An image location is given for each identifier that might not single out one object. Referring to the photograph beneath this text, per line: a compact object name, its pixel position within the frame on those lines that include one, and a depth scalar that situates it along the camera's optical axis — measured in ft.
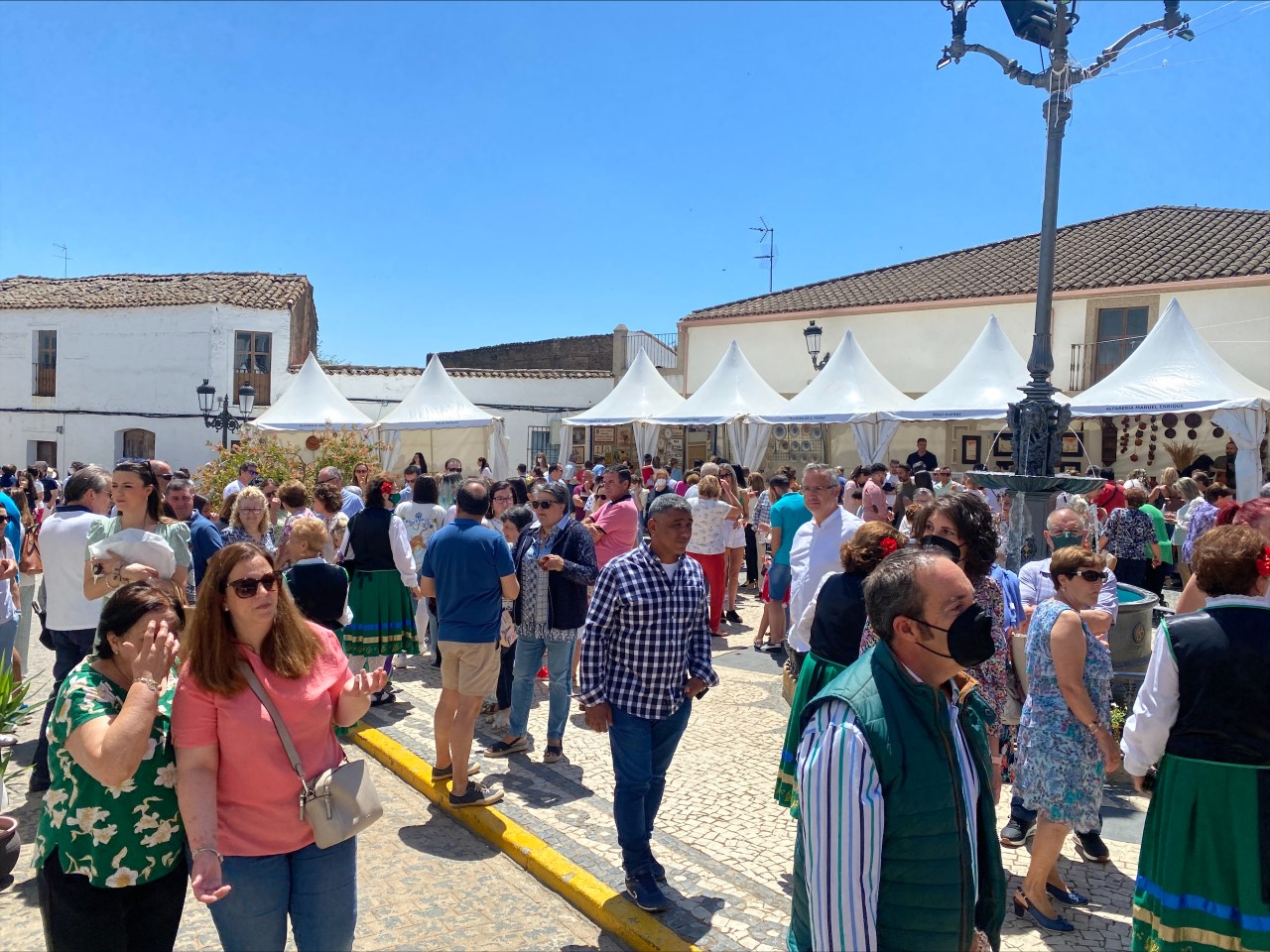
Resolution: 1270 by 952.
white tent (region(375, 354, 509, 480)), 63.72
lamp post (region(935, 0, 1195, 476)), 27.73
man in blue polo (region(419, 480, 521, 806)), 17.15
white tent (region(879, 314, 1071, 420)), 52.85
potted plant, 13.42
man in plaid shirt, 13.25
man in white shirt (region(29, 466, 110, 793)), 17.12
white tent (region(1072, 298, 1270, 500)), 45.16
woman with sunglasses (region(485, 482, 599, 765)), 19.56
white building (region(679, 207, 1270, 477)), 63.21
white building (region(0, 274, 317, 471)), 88.48
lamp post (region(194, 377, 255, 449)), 59.67
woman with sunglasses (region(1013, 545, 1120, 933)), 12.63
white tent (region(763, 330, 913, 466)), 56.03
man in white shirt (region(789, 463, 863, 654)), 17.78
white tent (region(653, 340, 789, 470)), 61.36
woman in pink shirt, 8.60
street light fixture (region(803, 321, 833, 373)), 62.49
